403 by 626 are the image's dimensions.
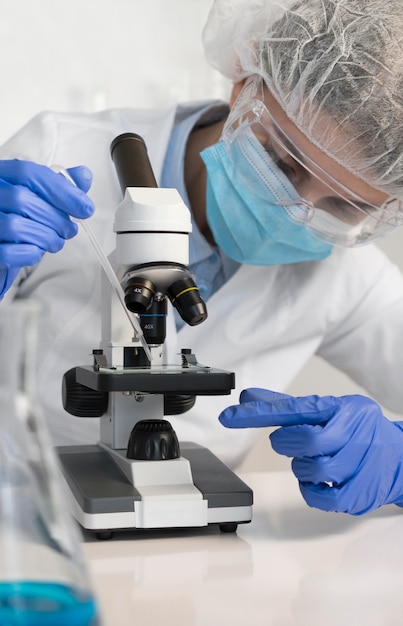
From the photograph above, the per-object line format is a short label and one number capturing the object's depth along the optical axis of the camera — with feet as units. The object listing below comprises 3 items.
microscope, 3.07
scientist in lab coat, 3.64
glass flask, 1.35
